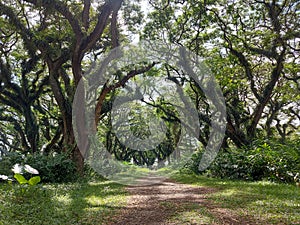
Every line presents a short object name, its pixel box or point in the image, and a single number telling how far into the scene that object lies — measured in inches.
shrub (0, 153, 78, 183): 353.4
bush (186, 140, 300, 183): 298.7
